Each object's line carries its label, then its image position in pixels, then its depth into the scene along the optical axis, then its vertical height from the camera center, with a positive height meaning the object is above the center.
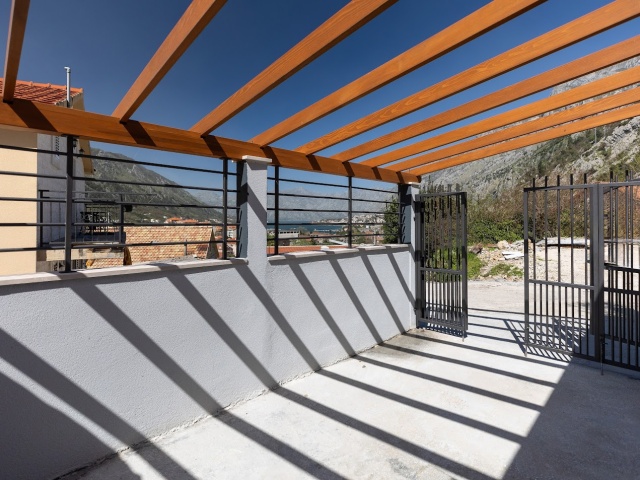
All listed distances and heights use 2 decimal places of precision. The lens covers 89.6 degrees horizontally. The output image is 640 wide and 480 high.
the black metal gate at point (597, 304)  4.11 -0.83
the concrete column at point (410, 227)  5.97 +0.25
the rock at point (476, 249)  13.33 -0.35
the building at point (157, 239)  8.10 +0.01
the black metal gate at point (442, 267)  5.55 -0.48
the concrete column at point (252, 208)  3.55 +0.36
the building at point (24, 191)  6.62 +1.00
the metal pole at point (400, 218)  6.04 +0.42
